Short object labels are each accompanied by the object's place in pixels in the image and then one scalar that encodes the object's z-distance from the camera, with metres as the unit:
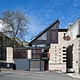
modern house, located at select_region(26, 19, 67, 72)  18.09
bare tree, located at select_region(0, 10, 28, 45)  25.70
